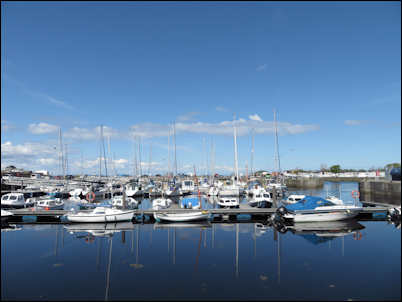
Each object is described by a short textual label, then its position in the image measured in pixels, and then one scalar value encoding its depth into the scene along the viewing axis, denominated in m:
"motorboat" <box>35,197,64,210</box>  43.61
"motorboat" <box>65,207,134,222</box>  33.28
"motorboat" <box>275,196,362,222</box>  32.41
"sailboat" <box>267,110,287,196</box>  56.28
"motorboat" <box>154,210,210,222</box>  33.72
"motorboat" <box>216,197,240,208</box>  41.76
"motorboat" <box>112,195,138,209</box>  44.14
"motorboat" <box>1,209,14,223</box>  35.58
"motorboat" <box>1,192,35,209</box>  48.85
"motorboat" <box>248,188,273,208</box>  41.55
